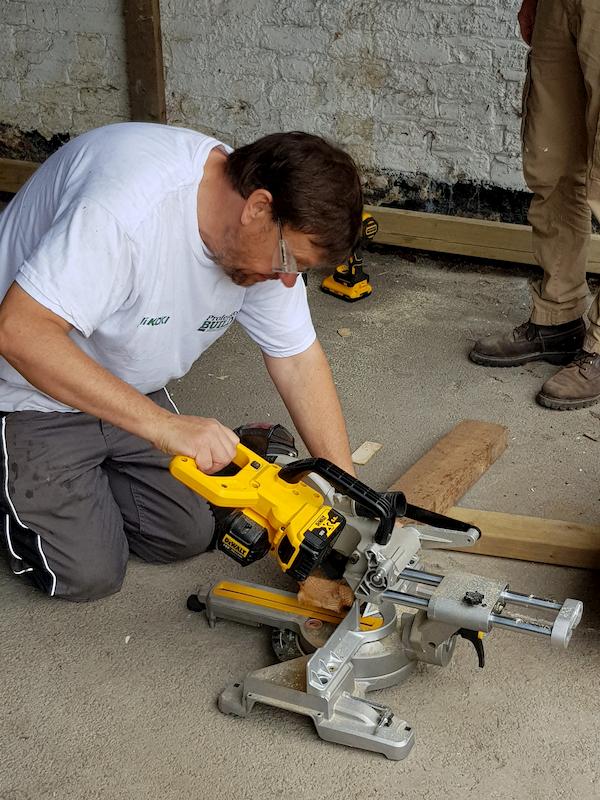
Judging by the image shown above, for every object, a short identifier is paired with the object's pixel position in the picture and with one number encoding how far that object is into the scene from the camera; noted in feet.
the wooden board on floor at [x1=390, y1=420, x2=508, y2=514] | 9.50
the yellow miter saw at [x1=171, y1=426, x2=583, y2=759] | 6.63
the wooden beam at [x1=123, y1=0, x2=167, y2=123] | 16.76
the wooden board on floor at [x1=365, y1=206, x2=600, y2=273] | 15.51
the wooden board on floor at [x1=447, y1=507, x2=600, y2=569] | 8.86
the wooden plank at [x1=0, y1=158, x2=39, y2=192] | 18.42
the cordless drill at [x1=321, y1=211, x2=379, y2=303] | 15.05
